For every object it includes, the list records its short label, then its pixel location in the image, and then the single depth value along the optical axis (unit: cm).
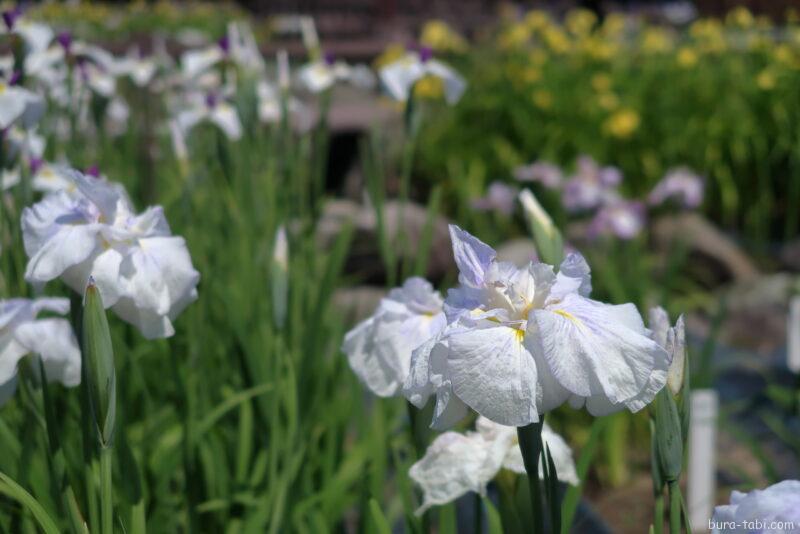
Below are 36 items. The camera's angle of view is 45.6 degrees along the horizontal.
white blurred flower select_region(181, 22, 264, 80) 218
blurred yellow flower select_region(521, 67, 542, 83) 552
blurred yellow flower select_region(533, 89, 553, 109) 519
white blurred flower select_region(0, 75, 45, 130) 139
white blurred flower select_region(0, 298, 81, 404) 111
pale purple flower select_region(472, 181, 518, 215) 379
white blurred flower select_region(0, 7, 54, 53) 165
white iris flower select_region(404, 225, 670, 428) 76
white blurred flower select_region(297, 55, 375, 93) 264
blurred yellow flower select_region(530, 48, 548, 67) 611
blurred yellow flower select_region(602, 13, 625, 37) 702
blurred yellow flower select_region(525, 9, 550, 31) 671
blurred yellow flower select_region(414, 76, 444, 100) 564
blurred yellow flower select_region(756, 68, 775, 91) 465
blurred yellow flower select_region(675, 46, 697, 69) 563
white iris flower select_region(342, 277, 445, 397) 105
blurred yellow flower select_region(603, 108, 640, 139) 448
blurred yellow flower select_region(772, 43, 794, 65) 526
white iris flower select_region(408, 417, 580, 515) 106
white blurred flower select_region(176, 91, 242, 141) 248
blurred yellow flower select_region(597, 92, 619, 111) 485
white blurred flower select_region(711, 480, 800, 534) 73
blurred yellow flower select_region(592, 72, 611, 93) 511
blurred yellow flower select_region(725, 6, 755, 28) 566
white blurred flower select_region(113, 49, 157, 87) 280
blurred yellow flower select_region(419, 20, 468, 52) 657
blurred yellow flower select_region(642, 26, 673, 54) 638
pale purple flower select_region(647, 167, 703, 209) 361
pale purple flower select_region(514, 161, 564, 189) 358
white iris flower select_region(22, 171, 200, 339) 99
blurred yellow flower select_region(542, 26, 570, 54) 625
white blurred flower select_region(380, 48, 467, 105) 198
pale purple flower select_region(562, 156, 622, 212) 335
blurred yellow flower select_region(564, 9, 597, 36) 677
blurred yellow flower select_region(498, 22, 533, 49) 653
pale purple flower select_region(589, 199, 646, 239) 310
